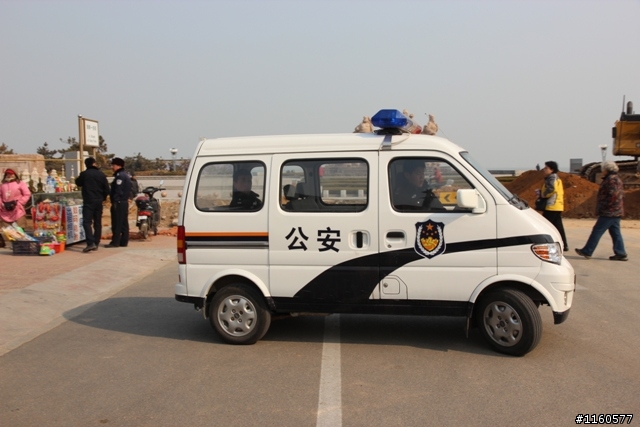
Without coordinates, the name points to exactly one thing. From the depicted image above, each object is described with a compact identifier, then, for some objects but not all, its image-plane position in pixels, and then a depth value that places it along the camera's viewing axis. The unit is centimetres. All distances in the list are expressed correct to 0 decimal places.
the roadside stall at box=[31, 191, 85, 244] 1312
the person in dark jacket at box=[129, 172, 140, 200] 1548
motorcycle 1488
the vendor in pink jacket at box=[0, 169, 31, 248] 1301
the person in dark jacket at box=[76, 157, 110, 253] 1295
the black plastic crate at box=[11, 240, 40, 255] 1265
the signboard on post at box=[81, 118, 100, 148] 1659
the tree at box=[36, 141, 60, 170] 4693
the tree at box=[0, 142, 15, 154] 4195
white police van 588
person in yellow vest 1235
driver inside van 606
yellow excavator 2748
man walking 1142
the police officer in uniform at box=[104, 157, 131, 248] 1338
